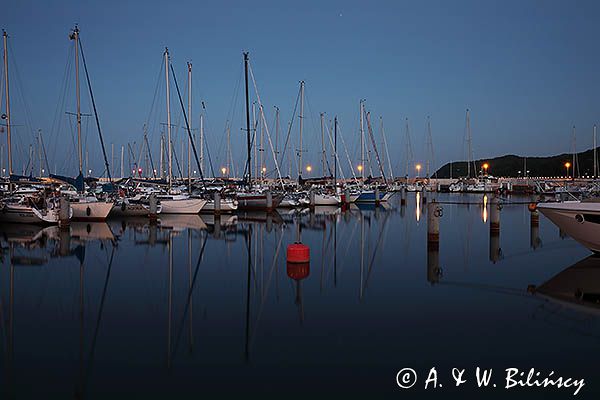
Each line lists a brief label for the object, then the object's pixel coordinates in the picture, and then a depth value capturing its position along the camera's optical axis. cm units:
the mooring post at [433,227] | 2008
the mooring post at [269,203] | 4252
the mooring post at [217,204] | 3825
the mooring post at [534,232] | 2370
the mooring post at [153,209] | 3556
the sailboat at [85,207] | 3434
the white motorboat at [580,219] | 1695
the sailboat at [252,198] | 4250
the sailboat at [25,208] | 3098
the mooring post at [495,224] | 2409
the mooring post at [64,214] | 3027
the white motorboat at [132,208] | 3738
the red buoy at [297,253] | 1755
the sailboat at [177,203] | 3881
